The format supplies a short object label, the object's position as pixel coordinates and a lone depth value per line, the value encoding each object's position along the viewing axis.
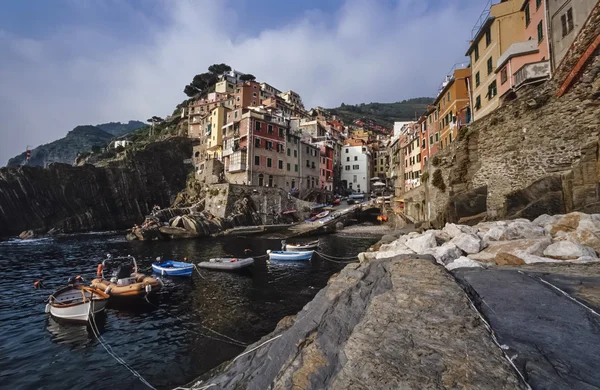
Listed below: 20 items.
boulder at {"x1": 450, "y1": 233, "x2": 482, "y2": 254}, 9.27
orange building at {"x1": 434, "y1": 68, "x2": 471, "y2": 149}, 35.28
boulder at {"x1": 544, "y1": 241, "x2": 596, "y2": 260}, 7.05
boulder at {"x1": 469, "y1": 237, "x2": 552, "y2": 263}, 7.79
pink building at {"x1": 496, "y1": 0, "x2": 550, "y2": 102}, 21.23
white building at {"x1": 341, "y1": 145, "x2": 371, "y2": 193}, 87.44
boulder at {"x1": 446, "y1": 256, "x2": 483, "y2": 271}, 7.28
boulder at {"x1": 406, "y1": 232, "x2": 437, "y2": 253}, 10.84
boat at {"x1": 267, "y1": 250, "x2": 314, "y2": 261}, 26.38
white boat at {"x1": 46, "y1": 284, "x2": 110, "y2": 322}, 13.41
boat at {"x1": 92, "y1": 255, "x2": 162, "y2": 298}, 16.00
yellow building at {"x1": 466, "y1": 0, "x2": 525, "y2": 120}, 25.64
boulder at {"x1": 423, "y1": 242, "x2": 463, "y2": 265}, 8.78
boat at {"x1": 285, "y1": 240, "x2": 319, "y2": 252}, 28.87
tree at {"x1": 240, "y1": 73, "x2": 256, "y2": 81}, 109.88
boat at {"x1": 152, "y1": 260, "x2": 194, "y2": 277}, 21.64
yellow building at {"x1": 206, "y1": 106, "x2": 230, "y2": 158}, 63.71
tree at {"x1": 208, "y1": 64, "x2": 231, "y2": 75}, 110.69
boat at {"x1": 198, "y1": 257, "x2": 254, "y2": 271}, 23.16
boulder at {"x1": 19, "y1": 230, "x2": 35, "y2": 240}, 50.79
